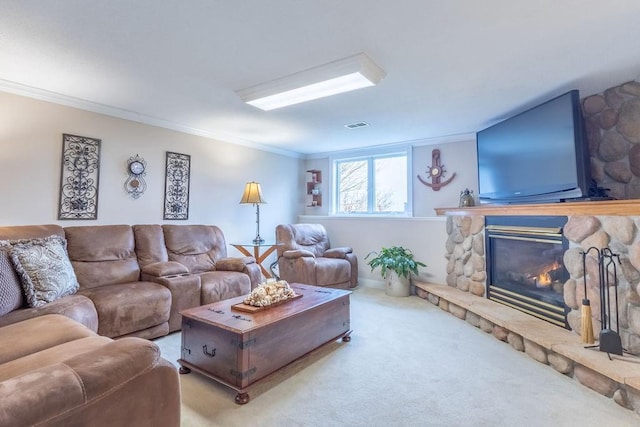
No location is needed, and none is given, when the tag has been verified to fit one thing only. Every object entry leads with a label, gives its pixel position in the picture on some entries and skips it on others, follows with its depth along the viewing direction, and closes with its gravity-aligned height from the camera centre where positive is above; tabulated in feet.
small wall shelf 18.38 +2.27
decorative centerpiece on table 7.28 -1.69
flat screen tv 8.18 +2.21
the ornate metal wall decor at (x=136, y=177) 11.35 +1.78
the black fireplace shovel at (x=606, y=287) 7.04 -1.31
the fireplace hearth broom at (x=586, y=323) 7.12 -2.14
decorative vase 12.99 +1.20
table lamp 14.14 +1.41
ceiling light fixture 7.55 +3.82
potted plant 13.73 -1.74
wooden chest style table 6.00 -2.34
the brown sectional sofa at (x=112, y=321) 2.65 -1.55
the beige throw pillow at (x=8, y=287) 6.38 -1.30
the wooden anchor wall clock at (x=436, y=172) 14.49 +2.56
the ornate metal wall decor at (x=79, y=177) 9.87 +1.54
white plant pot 13.87 -2.56
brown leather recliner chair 13.29 -1.44
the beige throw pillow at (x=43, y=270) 6.94 -1.04
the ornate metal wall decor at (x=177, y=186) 12.47 +1.60
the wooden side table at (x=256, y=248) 14.01 -0.99
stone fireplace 6.70 -0.84
